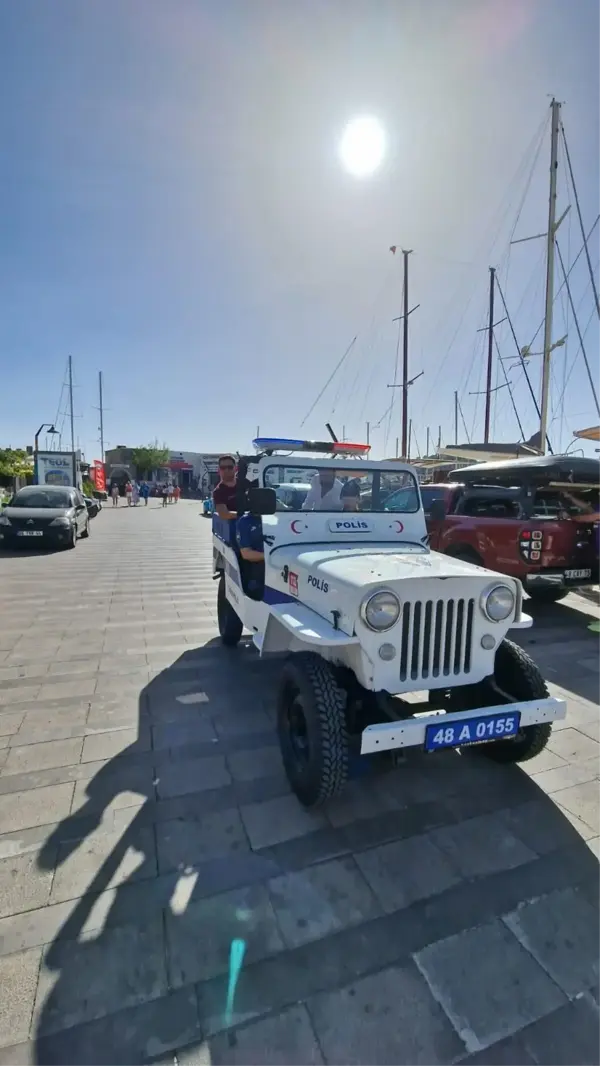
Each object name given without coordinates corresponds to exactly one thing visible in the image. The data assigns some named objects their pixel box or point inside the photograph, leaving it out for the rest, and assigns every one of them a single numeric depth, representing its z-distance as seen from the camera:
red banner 33.79
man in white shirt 4.17
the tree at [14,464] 25.37
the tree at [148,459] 54.22
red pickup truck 6.47
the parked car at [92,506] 15.43
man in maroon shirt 5.26
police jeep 2.55
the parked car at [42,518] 11.83
